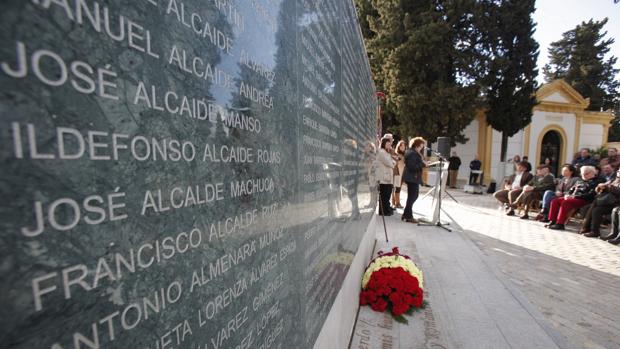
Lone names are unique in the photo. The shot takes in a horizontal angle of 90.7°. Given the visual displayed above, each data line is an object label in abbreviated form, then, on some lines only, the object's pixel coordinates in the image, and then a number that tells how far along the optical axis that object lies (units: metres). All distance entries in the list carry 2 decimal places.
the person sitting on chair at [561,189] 7.05
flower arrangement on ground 2.78
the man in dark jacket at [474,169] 14.46
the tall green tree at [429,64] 14.26
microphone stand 6.28
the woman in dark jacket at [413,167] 6.28
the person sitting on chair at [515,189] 8.41
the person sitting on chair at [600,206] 5.86
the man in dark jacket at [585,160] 8.48
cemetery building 17.42
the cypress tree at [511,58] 14.64
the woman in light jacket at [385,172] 5.75
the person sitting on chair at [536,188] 7.75
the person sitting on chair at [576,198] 6.42
